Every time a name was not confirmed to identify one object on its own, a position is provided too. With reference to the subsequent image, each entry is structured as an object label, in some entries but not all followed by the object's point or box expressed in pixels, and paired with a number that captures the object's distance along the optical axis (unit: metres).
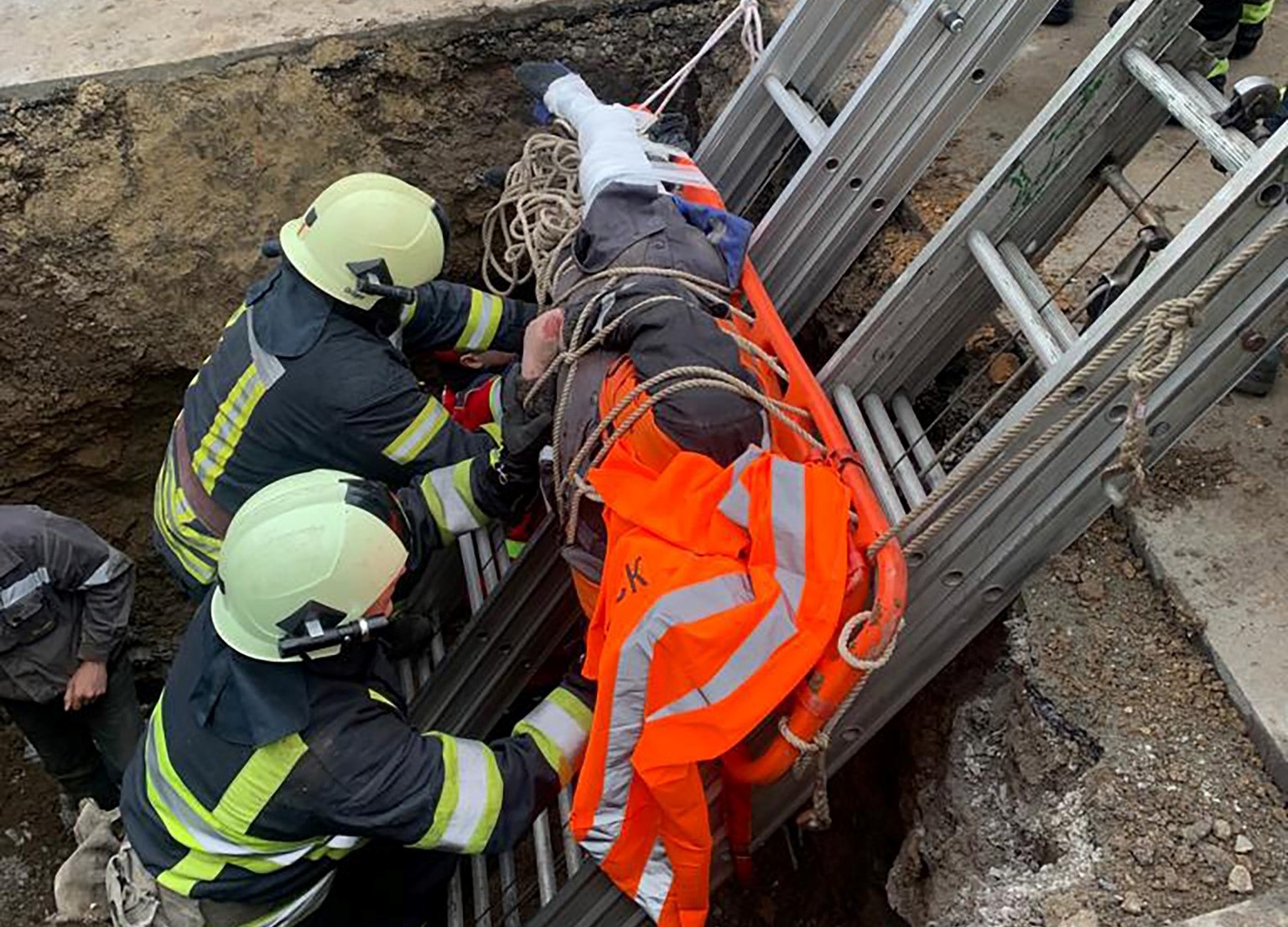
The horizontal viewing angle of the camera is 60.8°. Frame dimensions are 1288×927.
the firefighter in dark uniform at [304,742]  2.24
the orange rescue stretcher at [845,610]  1.85
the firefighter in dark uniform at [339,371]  2.84
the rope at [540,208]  3.04
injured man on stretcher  1.80
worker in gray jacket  3.25
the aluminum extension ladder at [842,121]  2.43
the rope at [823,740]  1.81
